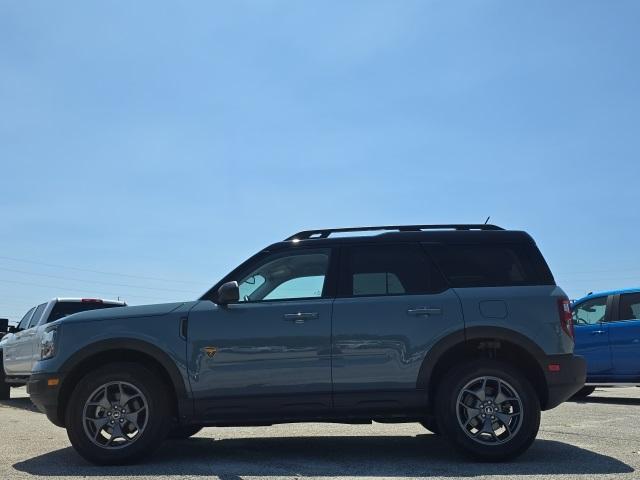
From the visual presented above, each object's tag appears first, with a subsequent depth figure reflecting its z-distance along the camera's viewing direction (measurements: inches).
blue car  484.4
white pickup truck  492.1
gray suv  250.5
